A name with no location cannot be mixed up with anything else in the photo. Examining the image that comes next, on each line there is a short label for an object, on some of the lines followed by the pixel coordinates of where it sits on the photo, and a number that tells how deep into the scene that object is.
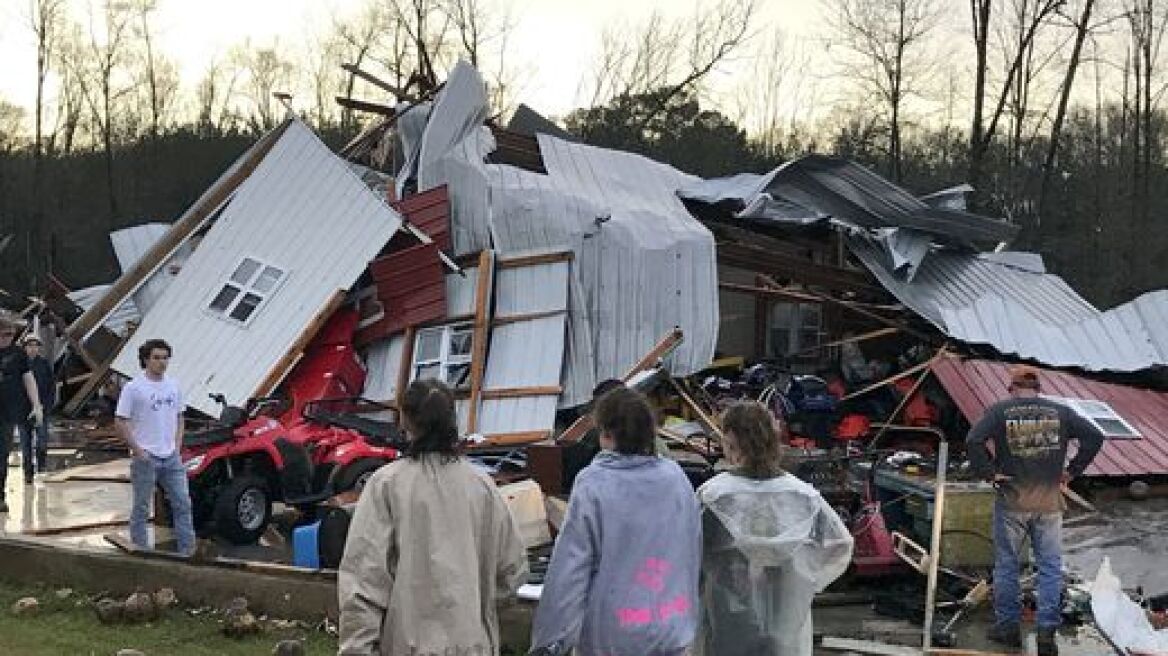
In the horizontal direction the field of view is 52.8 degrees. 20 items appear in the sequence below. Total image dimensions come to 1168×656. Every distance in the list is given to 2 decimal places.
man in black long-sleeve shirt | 7.59
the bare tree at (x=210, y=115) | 43.55
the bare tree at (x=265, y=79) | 47.81
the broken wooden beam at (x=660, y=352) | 15.34
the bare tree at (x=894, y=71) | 39.06
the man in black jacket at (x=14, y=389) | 12.45
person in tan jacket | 3.93
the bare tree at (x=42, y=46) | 43.84
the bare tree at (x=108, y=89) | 44.94
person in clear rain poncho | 4.40
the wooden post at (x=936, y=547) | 7.38
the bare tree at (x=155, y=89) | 46.28
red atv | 10.66
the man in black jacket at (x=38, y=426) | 13.05
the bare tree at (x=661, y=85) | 41.16
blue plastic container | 8.88
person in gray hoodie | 4.06
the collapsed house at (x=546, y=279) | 15.45
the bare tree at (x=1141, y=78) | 37.31
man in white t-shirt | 8.80
